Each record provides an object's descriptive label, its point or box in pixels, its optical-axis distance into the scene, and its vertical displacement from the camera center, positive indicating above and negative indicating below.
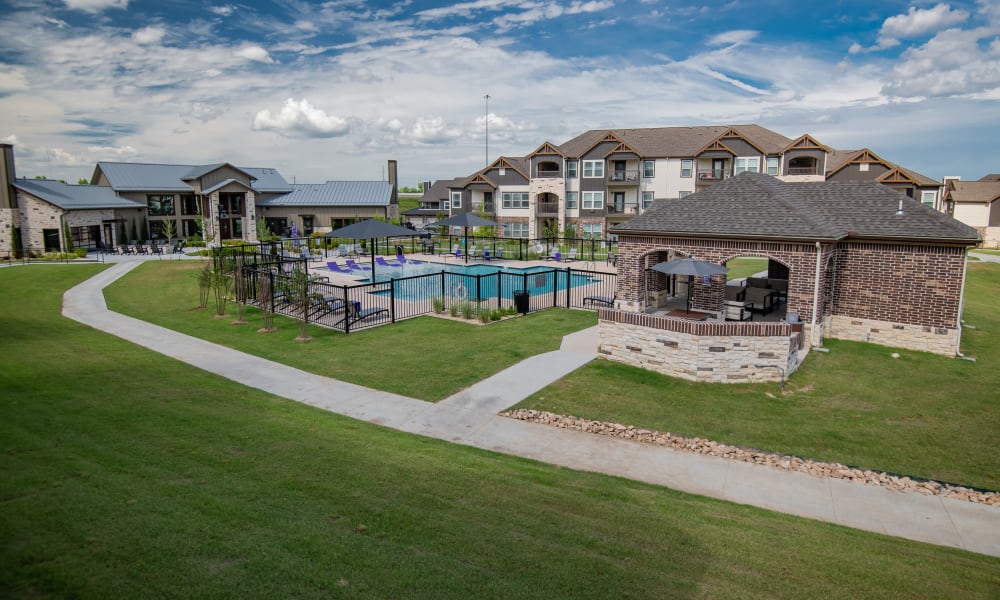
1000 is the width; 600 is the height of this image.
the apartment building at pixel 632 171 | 46.22 +3.96
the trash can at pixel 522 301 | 21.05 -2.93
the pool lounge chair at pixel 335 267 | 32.59 -2.67
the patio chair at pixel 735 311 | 18.22 -2.87
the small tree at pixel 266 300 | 18.63 -2.82
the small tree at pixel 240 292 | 19.69 -2.59
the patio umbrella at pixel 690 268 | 16.23 -1.37
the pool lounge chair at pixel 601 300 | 21.70 -3.04
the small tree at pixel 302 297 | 17.46 -2.42
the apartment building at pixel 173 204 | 38.66 +1.27
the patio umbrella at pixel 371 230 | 21.95 -0.40
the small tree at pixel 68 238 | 38.28 -1.16
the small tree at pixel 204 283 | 21.59 -2.33
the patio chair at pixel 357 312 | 18.92 -3.01
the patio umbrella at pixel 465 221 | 35.88 -0.10
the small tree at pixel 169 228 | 44.06 -0.66
